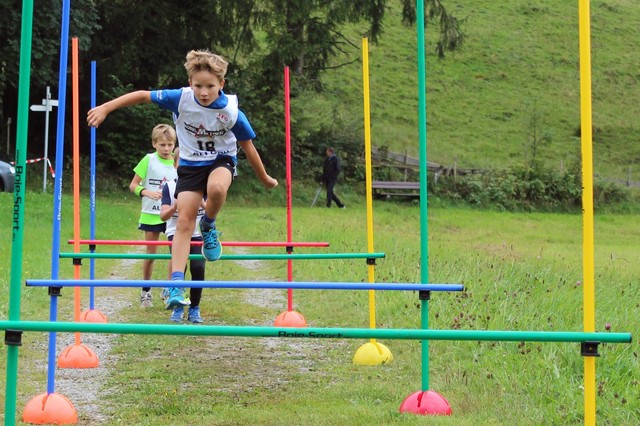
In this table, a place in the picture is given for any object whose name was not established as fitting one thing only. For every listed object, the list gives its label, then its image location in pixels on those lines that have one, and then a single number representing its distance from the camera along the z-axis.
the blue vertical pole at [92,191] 14.08
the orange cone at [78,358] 11.25
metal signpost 37.84
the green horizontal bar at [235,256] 11.21
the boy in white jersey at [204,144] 11.15
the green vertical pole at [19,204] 7.32
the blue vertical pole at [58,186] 8.97
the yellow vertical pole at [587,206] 7.19
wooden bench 55.34
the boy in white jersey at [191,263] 14.69
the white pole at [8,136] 51.98
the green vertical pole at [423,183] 9.34
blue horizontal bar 8.68
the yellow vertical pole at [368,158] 12.18
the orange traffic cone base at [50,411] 8.68
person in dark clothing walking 50.31
